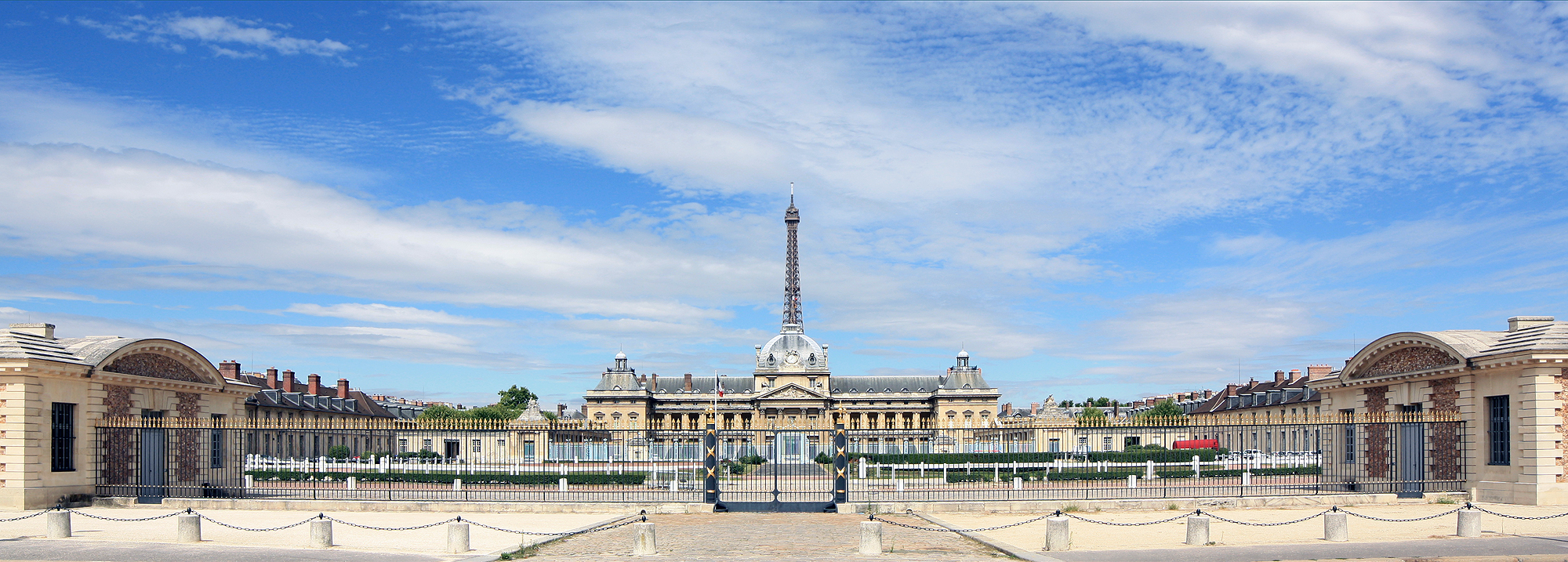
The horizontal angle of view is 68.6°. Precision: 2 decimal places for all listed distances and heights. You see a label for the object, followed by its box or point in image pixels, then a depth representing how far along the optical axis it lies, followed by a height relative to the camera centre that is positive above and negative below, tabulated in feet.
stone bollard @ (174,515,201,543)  63.16 -10.82
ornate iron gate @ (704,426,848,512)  84.16 -14.80
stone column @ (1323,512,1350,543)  61.57 -10.80
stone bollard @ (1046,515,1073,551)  59.57 -10.81
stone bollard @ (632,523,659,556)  57.11 -10.59
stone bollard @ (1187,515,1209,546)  61.31 -10.93
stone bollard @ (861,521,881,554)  56.90 -10.36
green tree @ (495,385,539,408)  462.60 -26.96
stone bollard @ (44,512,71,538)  64.44 -10.72
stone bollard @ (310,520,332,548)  61.11 -10.75
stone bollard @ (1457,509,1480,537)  62.64 -10.88
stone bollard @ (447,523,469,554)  59.36 -10.69
